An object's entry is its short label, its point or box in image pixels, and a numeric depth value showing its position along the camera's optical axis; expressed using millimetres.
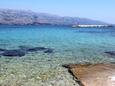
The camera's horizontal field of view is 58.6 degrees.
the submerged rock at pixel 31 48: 10260
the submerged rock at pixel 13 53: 8933
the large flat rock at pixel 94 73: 4794
